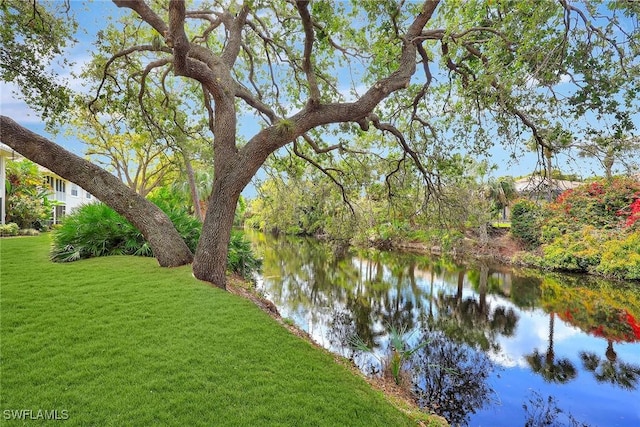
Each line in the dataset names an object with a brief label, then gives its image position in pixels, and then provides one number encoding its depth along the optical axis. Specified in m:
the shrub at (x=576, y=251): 16.02
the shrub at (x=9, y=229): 14.72
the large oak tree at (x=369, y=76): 3.97
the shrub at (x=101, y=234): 8.07
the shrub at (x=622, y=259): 13.99
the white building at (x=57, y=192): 16.52
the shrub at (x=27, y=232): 15.93
